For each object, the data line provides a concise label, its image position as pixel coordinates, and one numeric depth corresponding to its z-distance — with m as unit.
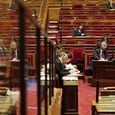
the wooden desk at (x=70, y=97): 5.63
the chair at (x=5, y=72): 1.31
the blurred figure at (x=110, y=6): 13.99
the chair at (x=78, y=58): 9.95
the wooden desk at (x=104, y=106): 4.02
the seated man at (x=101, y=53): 8.72
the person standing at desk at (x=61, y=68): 5.94
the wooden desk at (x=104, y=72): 8.37
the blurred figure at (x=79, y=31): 11.69
